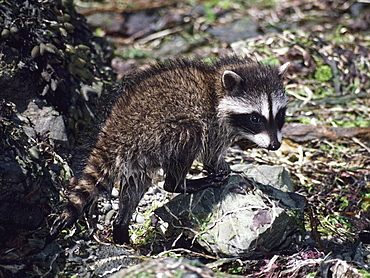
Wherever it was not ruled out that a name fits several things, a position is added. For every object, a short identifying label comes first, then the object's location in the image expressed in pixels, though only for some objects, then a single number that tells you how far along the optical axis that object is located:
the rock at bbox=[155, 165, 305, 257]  4.62
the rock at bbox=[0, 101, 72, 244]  4.66
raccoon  4.75
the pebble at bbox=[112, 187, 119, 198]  5.77
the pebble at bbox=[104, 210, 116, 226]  5.37
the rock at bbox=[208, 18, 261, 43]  10.28
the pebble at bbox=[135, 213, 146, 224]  5.48
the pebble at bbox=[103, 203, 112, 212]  5.52
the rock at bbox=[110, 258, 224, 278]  3.37
